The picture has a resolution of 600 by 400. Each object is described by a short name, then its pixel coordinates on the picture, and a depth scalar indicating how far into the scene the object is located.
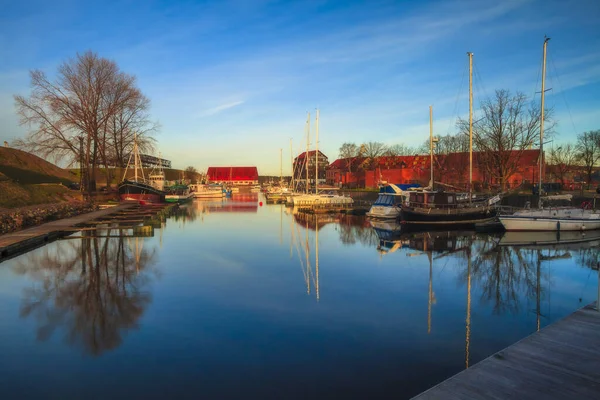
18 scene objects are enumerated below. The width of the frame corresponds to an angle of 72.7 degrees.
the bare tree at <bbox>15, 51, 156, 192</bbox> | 37.22
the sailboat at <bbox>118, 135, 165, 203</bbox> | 44.92
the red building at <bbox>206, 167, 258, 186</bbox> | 139.12
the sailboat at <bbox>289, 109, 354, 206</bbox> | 45.72
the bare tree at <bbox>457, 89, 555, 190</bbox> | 42.44
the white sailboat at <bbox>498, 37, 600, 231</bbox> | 23.69
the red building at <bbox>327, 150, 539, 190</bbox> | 56.84
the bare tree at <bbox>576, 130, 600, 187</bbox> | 56.94
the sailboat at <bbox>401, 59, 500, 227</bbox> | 27.31
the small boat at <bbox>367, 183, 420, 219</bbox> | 32.88
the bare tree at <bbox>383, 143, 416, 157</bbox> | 83.24
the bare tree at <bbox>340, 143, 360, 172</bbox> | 89.88
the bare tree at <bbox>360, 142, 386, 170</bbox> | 83.44
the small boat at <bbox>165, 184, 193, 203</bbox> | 54.66
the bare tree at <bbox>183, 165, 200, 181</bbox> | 125.27
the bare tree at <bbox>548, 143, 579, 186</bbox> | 63.36
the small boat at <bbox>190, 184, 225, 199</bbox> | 70.50
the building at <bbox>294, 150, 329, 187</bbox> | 102.38
